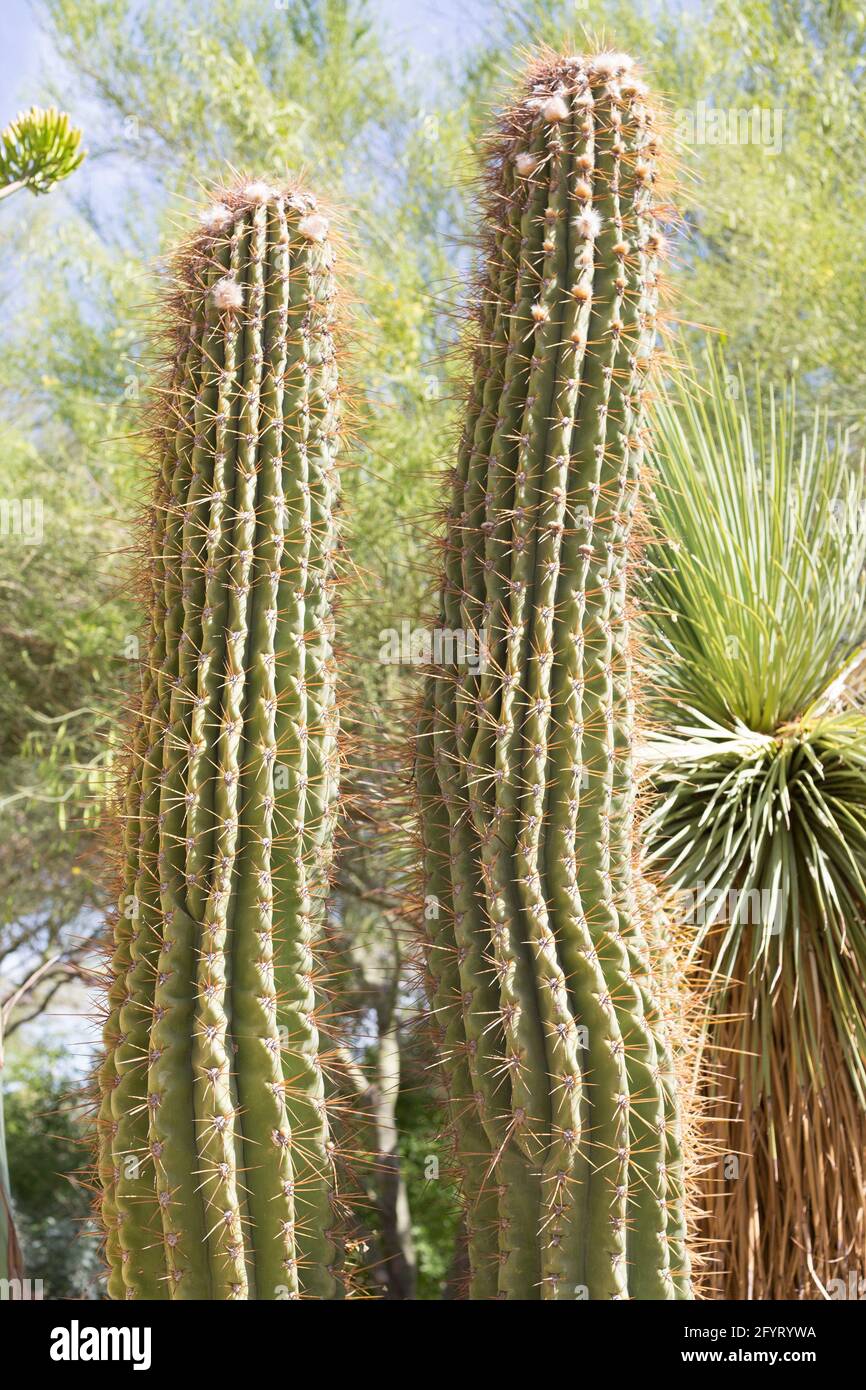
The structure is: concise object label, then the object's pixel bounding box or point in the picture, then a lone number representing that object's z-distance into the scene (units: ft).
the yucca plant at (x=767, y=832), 16.86
